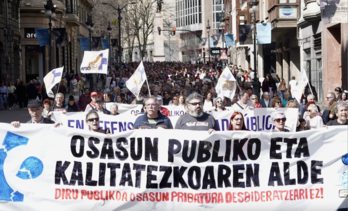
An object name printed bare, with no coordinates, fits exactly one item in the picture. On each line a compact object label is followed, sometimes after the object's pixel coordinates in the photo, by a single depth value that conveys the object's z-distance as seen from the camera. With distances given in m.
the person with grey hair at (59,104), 11.73
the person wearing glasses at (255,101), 13.32
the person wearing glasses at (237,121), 7.75
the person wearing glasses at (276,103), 12.56
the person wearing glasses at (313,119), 9.89
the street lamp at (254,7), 27.11
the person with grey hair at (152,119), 8.06
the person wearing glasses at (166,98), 16.85
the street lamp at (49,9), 27.23
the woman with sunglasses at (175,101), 14.66
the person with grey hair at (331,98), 12.21
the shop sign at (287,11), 31.05
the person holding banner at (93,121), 7.80
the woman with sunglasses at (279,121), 7.66
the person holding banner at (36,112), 8.17
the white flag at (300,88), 13.64
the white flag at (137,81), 14.12
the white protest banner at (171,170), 6.95
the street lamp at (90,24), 35.81
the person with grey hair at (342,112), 8.10
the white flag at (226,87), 14.62
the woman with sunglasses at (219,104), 11.88
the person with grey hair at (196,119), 7.89
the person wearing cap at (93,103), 12.35
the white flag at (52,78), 13.19
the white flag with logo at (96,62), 15.26
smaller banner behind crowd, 11.38
